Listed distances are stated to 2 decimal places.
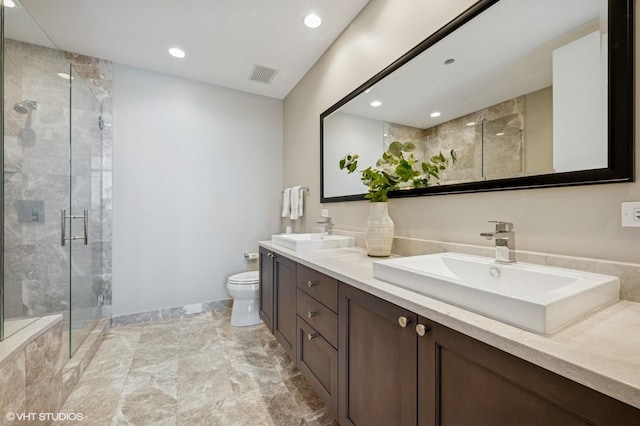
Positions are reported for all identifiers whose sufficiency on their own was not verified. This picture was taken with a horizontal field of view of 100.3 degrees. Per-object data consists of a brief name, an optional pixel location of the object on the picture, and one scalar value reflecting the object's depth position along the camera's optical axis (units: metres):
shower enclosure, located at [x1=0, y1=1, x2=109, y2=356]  1.62
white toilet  2.48
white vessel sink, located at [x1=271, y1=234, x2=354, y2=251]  1.74
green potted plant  1.45
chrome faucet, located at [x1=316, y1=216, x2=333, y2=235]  2.30
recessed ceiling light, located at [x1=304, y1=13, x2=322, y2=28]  1.95
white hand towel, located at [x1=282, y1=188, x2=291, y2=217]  2.92
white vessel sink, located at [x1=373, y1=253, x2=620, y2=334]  0.58
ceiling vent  2.62
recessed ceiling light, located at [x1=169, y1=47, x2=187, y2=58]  2.33
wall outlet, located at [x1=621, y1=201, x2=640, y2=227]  0.78
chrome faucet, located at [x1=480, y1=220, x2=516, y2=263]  1.03
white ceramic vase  1.50
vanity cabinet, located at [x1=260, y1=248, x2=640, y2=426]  0.51
